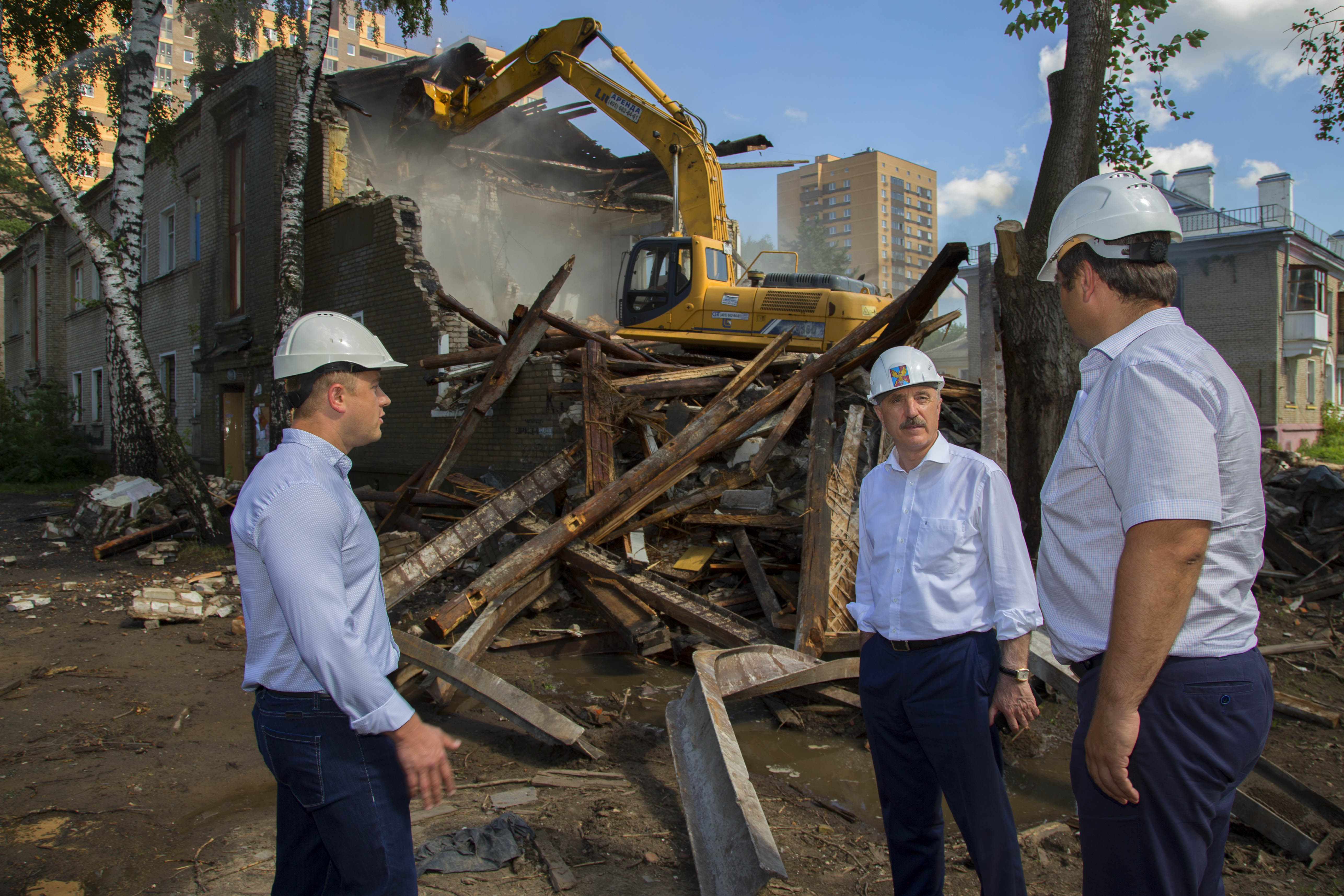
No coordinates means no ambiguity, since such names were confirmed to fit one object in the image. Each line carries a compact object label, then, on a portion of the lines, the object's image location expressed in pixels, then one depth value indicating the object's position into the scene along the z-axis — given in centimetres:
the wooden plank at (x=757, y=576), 577
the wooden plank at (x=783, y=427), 715
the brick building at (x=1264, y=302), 2359
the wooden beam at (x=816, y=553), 497
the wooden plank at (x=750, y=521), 643
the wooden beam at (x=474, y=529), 591
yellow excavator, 1034
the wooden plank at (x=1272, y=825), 321
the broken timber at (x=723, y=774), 266
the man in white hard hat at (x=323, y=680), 172
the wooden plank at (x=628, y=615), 545
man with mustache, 225
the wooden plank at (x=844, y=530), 527
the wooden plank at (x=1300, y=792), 338
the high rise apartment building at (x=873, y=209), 9188
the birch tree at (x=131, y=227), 914
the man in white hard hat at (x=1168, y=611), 146
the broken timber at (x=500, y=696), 405
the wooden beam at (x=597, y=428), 732
